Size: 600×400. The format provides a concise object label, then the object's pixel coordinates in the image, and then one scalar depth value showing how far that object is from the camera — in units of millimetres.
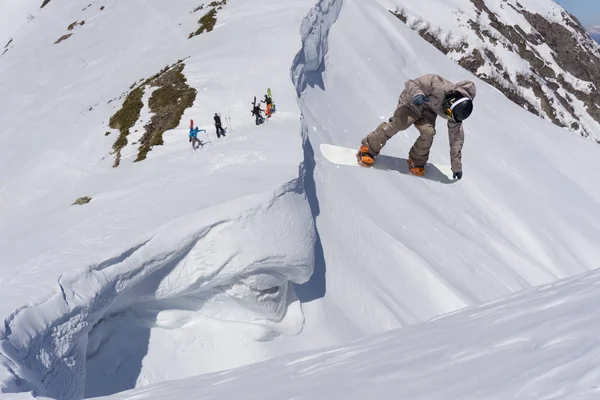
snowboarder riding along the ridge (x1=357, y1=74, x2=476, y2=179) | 10211
